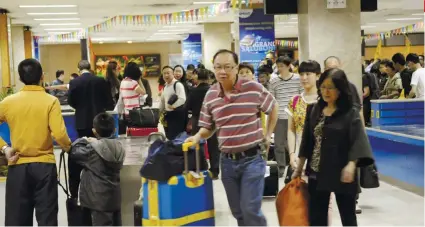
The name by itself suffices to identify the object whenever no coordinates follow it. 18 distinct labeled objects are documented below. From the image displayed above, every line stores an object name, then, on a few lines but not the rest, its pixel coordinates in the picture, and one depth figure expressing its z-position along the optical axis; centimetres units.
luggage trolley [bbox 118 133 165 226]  570
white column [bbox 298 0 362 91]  945
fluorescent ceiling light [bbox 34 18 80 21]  1969
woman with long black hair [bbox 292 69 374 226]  404
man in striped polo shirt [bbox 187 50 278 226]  429
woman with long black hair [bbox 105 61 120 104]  1056
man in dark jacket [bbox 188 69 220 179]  841
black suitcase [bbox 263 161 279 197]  715
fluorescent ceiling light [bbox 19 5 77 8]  1576
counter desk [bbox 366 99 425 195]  753
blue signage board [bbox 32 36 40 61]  2760
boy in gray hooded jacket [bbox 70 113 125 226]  515
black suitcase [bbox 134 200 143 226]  509
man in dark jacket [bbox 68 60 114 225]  839
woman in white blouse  888
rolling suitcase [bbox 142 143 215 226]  413
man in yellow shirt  470
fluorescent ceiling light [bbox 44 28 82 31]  2455
